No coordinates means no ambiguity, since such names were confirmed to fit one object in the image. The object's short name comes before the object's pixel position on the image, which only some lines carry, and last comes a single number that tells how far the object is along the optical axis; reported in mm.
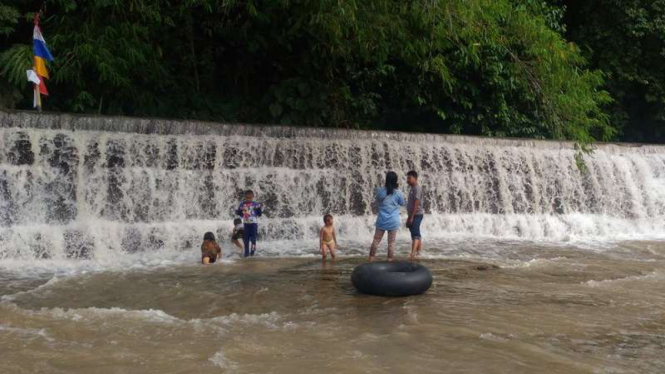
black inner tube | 6461
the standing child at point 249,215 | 9016
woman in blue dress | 8152
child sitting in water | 8633
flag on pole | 9898
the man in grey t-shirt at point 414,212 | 8562
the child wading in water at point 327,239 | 8703
